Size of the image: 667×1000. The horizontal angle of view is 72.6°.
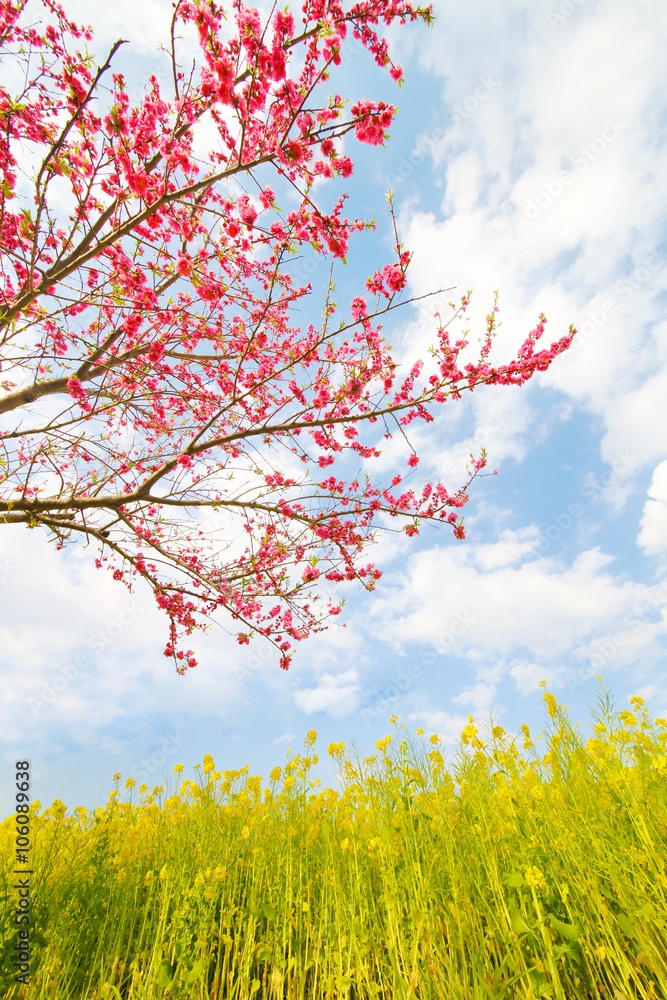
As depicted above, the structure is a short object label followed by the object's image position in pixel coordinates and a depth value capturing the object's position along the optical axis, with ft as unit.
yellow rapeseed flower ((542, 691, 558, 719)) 15.06
